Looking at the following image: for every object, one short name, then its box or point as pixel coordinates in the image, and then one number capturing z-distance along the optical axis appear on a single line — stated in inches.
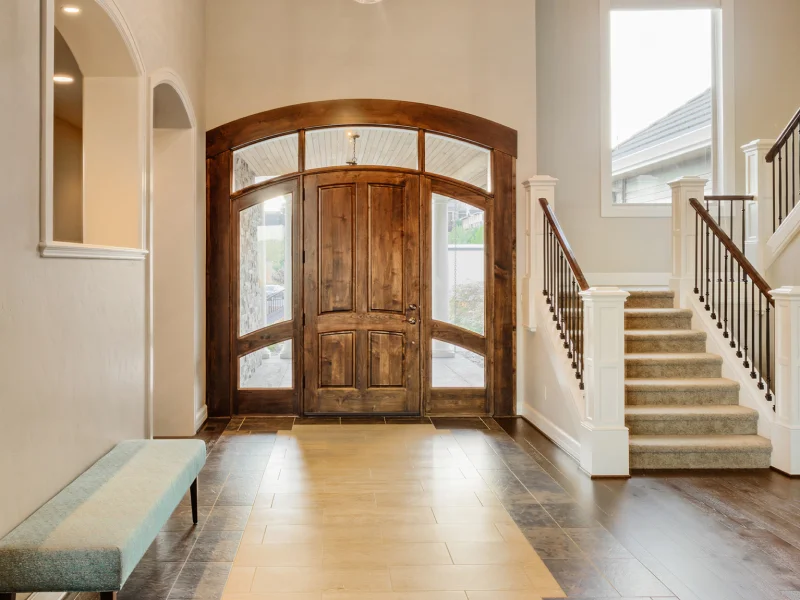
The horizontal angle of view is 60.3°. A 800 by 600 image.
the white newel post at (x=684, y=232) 244.4
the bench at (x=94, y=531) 88.7
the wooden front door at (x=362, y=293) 260.4
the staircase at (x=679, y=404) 191.3
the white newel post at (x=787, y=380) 185.9
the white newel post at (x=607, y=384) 183.9
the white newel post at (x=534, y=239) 252.1
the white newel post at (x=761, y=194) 253.1
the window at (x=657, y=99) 309.9
